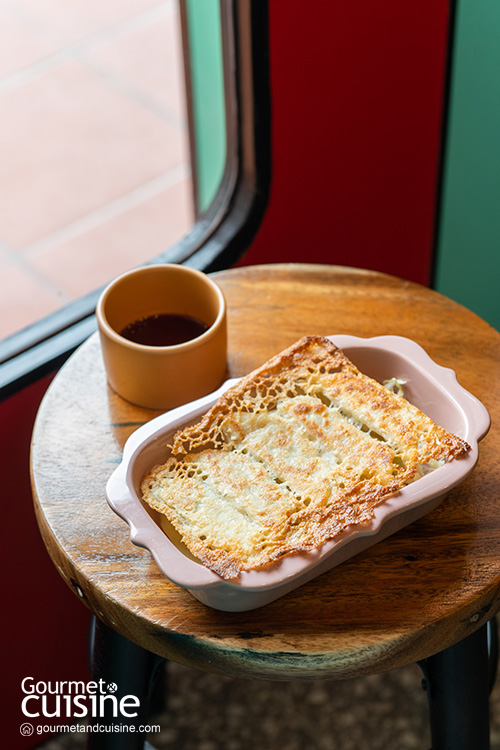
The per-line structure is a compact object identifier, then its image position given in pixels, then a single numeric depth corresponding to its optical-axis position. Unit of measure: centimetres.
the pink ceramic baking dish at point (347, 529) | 67
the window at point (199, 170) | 117
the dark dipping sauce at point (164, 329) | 90
